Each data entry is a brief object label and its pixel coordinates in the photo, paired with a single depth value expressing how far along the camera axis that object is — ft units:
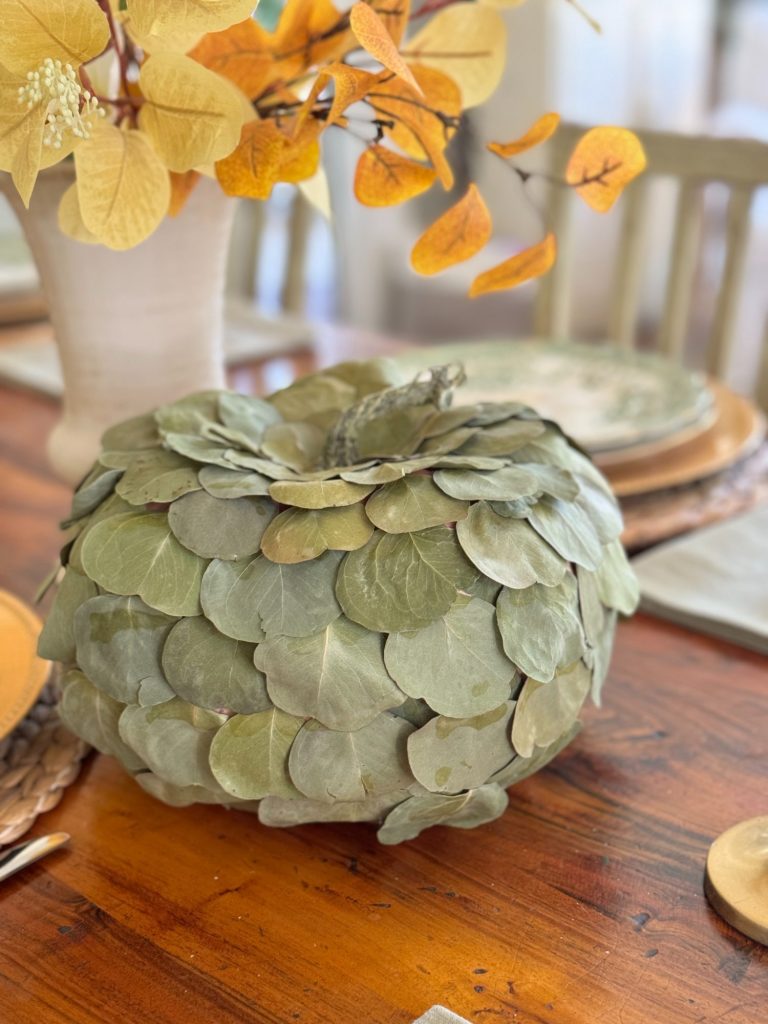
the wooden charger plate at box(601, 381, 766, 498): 2.96
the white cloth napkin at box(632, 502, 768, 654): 2.42
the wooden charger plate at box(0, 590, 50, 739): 2.05
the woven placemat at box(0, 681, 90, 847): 1.88
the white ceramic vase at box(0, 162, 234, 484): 2.33
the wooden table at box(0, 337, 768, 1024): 1.52
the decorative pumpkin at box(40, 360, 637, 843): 1.61
